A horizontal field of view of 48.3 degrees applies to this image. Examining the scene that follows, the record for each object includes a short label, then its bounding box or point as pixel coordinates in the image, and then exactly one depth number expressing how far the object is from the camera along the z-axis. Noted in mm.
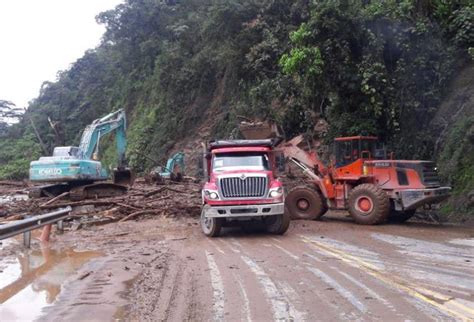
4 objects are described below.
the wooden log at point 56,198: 22091
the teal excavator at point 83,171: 25047
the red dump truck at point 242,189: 14422
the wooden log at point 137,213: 19031
